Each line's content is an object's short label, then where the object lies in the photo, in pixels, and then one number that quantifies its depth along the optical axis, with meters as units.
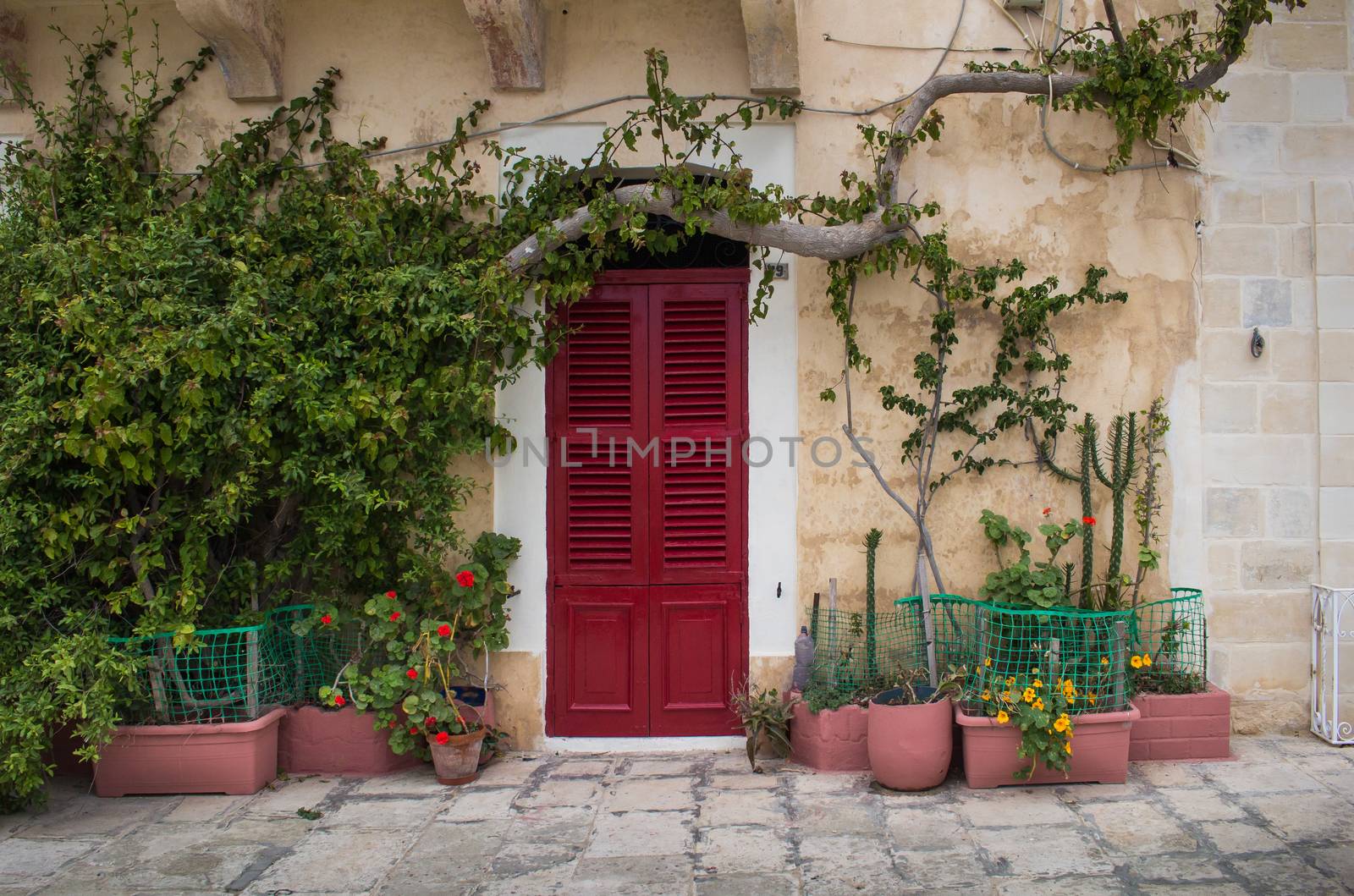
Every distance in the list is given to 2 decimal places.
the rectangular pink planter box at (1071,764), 5.09
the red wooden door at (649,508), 5.85
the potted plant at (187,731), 5.12
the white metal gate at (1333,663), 5.62
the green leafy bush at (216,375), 4.70
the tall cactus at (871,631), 5.69
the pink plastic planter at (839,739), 5.38
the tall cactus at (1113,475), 5.59
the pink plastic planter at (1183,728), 5.41
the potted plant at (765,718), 5.52
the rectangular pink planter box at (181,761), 5.13
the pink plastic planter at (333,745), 5.44
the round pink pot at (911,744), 5.05
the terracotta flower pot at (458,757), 5.24
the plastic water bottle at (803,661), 5.61
